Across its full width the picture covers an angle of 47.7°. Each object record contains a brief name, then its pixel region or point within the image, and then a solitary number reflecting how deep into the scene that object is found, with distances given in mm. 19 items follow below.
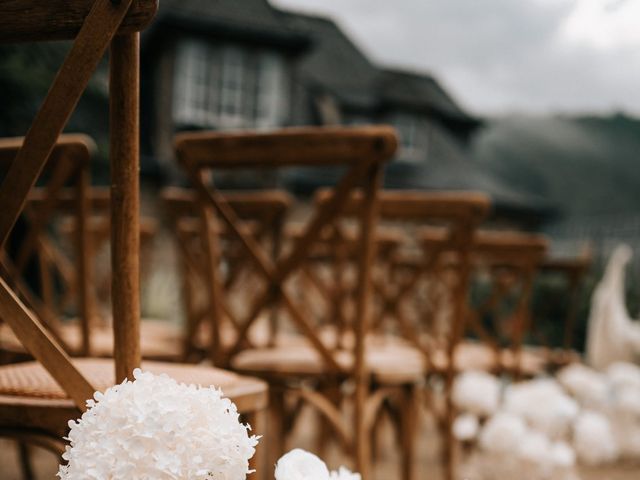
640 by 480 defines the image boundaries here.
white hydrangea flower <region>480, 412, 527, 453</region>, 2457
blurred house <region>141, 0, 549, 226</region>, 14125
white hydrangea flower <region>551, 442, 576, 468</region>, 2363
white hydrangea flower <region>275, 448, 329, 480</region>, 996
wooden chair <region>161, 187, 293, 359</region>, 2814
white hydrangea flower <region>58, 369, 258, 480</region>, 909
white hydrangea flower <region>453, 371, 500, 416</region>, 3084
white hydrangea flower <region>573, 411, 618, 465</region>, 2762
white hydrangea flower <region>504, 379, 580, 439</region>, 2654
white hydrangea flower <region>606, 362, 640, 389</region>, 3661
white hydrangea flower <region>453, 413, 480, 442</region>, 3281
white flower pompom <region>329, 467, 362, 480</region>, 1045
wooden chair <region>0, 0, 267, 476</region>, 1090
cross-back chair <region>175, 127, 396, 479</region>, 1859
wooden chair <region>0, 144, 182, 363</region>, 2100
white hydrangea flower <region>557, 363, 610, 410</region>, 3649
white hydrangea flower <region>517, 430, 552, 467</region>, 2373
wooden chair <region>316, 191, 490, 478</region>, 2539
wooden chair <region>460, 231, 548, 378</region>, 3572
